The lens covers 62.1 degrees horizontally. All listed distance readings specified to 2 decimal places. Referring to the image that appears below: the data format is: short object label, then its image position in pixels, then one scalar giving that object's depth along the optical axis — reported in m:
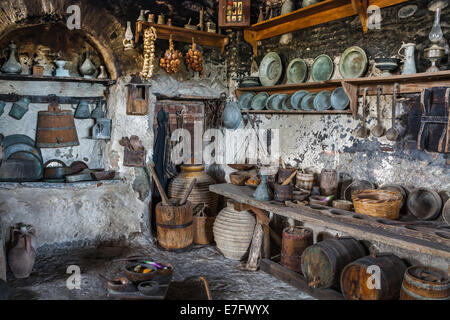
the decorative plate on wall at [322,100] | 4.02
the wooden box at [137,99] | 4.68
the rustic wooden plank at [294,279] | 3.30
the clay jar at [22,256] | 3.76
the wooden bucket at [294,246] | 3.79
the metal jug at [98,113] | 4.91
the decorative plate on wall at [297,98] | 4.34
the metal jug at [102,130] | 4.82
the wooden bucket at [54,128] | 4.68
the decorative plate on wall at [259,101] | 4.88
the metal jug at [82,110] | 4.86
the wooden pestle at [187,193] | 4.60
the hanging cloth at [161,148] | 5.12
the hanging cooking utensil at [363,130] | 3.69
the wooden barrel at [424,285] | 2.65
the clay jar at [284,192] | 3.85
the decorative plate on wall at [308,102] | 4.22
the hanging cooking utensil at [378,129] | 3.61
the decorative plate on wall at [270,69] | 4.76
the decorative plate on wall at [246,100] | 5.07
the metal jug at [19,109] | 4.54
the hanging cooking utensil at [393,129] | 3.40
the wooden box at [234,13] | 4.72
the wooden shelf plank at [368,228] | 2.67
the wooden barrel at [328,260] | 3.28
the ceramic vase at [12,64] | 4.26
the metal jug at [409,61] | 3.27
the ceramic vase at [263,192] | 3.96
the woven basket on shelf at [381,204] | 3.16
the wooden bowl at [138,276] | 2.96
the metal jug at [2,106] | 4.41
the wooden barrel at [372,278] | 2.97
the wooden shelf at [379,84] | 3.13
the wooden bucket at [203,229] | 4.83
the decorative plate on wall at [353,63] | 3.74
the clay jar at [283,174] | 3.99
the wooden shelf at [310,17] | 3.65
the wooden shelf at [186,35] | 4.57
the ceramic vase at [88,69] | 4.64
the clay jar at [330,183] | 3.87
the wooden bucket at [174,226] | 4.38
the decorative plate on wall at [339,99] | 3.86
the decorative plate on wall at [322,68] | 4.11
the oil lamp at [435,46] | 3.04
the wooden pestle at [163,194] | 4.53
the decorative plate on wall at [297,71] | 4.41
